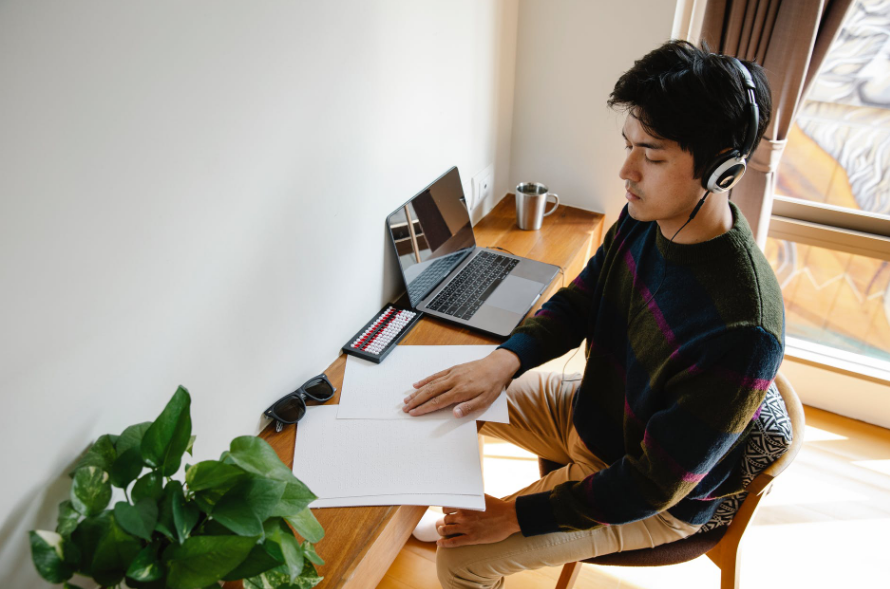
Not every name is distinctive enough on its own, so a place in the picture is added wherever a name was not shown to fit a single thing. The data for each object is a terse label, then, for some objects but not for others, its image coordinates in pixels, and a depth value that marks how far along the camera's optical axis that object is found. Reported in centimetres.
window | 191
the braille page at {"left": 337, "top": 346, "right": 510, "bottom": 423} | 122
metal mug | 188
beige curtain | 162
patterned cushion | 106
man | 99
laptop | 151
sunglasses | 118
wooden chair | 115
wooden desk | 97
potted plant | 68
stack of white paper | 106
